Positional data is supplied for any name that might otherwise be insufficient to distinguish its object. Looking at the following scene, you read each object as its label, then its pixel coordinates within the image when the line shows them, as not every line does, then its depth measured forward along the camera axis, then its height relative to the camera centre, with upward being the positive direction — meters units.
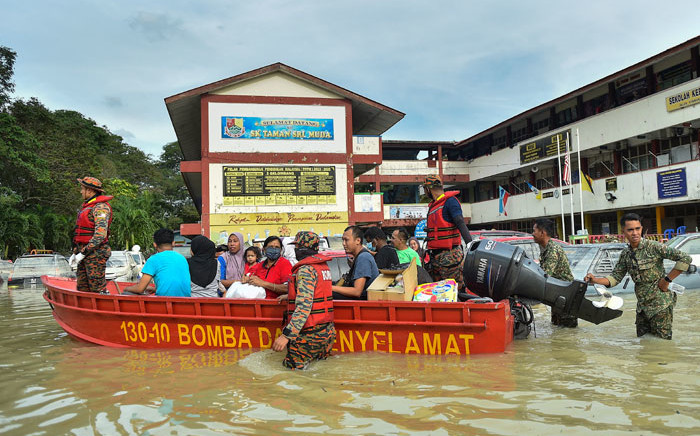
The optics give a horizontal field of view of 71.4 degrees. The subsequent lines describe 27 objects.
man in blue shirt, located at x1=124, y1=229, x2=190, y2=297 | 6.17 -0.34
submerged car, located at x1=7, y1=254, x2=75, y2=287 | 16.77 -0.75
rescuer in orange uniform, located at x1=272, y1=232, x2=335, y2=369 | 4.73 -0.68
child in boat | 7.81 -0.25
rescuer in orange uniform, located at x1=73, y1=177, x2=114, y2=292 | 6.72 +0.14
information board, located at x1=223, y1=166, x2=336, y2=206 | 20.23 +2.34
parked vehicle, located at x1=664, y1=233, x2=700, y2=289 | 10.11 -0.51
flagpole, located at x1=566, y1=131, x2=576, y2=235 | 22.75 +4.13
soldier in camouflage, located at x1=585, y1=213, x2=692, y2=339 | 5.32 -0.54
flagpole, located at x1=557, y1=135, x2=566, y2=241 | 23.47 +3.34
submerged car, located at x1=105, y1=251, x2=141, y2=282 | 15.53 -0.73
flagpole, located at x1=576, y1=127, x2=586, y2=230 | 23.04 +2.49
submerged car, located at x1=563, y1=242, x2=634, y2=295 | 9.70 -0.61
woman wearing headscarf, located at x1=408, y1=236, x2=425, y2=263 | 10.61 -0.18
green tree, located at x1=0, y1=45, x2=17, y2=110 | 22.95 +8.42
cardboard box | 5.50 -0.58
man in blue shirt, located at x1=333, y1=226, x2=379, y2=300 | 5.48 -0.34
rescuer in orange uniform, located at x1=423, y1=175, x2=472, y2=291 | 6.38 +0.00
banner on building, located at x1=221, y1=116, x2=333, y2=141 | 20.36 +4.77
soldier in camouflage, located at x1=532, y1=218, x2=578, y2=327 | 6.71 -0.31
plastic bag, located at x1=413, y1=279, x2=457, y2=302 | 5.46 -0.64
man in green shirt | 7.84 -0.15
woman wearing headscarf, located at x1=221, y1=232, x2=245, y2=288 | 8.06 -0.30
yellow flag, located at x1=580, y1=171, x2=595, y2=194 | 23.50 +2.30
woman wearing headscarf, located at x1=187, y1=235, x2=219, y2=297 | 6.52 -0.36
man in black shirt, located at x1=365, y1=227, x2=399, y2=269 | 6.72 -0.29
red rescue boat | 5.36 -1.00
